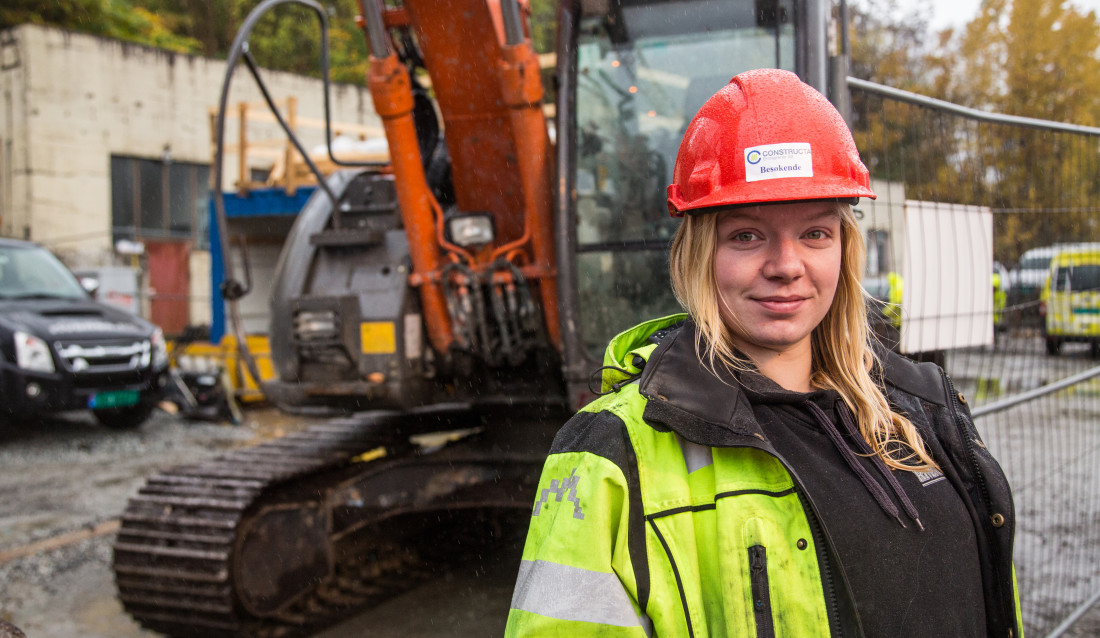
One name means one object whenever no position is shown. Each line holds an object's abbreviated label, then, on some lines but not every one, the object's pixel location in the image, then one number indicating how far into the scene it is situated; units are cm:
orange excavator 408
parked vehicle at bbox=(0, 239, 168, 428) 846
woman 132
